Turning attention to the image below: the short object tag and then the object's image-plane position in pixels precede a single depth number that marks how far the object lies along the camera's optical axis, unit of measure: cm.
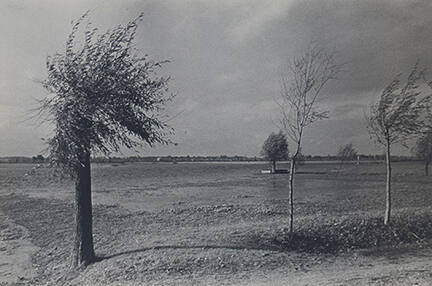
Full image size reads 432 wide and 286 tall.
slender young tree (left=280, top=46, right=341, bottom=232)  791
